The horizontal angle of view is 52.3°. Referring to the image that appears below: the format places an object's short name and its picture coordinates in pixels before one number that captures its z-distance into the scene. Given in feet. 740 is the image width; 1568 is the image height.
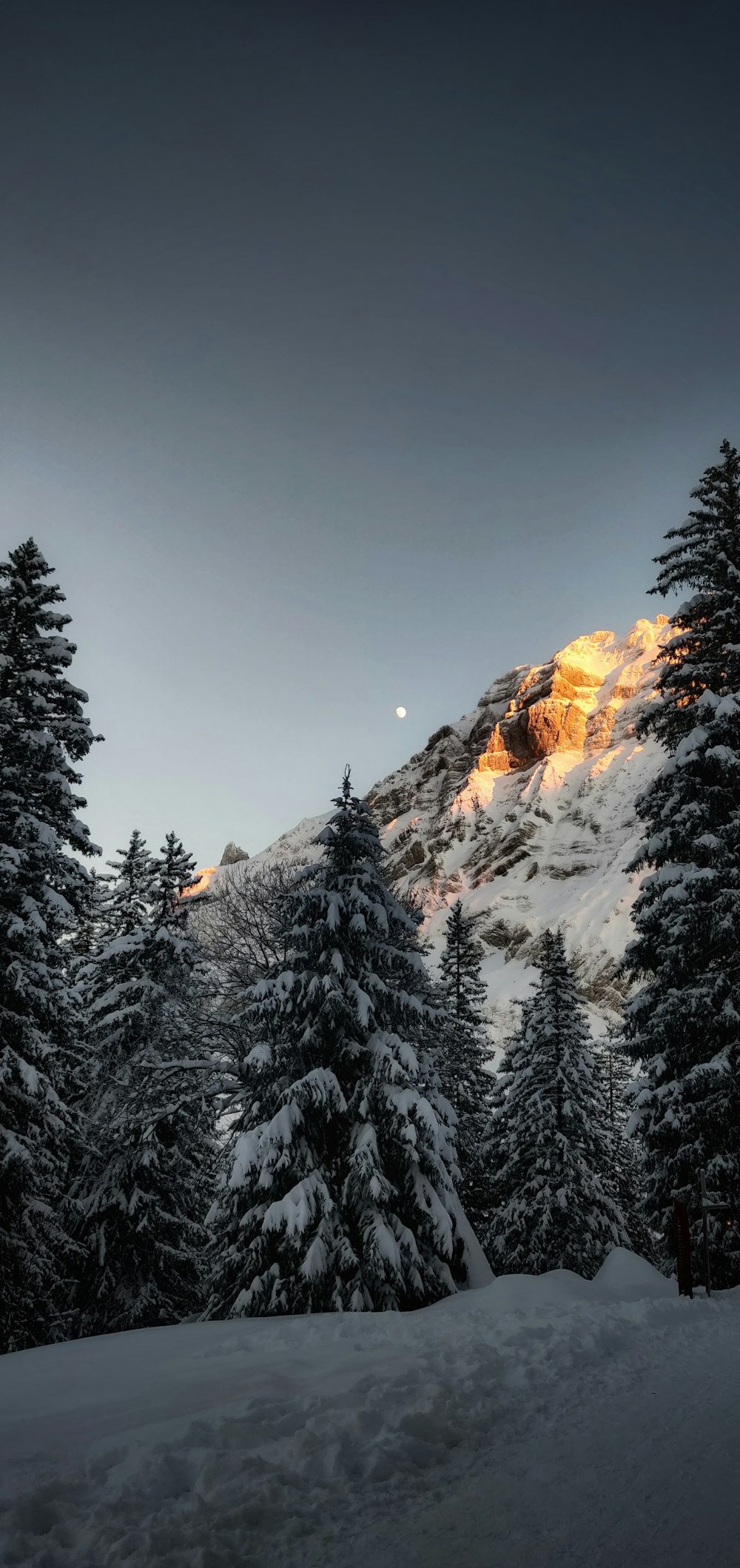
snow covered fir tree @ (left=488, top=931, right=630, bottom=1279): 69.56
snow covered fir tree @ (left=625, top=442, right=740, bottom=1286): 39.78
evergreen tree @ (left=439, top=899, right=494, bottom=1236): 76.84
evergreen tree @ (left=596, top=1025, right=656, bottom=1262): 86.58
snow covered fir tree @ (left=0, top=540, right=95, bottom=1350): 39.93
